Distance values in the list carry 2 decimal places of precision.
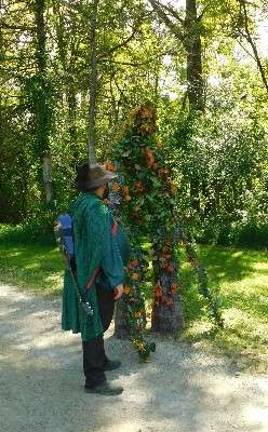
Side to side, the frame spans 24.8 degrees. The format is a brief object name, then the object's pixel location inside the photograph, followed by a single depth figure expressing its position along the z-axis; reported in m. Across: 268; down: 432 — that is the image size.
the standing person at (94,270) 5.41
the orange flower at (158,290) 7.00
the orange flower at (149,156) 6.55
